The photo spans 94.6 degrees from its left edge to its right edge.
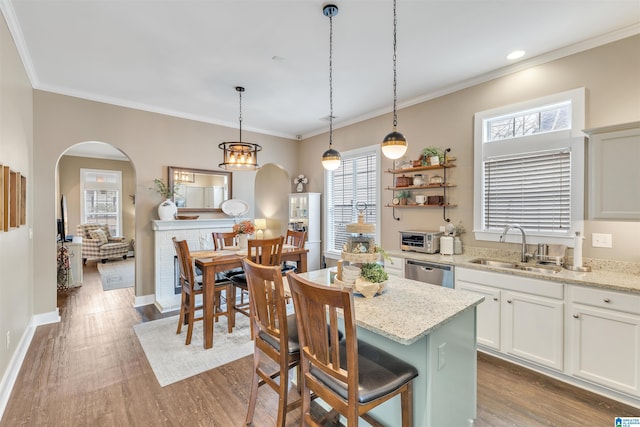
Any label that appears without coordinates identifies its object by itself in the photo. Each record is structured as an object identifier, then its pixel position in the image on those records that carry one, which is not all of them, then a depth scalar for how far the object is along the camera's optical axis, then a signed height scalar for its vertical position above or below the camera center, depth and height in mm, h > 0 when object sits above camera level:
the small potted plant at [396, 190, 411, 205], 4176 +189
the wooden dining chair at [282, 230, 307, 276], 4303 -470
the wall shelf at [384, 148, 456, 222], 3762 +306
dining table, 3094 -652
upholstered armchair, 7613 -934
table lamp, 5918 -302
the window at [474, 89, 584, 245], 2838 +438
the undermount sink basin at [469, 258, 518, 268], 3132 -578
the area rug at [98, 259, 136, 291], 5625 -1434
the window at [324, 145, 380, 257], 4836 +290
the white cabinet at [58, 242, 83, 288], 5398 -1006
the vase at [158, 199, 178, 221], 4508 -17
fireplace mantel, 4451 -661
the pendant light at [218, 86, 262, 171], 3676 +664
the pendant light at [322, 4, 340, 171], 2510 +504
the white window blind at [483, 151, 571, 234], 2926 +186
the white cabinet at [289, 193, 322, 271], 5684 -267
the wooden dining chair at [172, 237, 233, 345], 3160 -875
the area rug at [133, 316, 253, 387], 2698 -1458
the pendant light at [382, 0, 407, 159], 2217 +487
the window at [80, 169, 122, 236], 8117 +308
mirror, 4801 +358
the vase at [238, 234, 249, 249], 3998 -427
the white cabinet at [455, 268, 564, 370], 2482 -956
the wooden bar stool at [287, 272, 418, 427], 1283 -801
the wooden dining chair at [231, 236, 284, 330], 3291 -513
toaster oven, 3596 -397
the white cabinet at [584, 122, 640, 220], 2309 +310
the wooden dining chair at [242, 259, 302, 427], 1671 -769
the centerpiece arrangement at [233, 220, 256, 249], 3988 -311
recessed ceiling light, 2937 +1567
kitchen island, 1477 -757
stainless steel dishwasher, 3147 -704
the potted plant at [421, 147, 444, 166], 3783 +703
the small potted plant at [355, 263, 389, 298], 1842 -456
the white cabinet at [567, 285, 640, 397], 2139 -974
